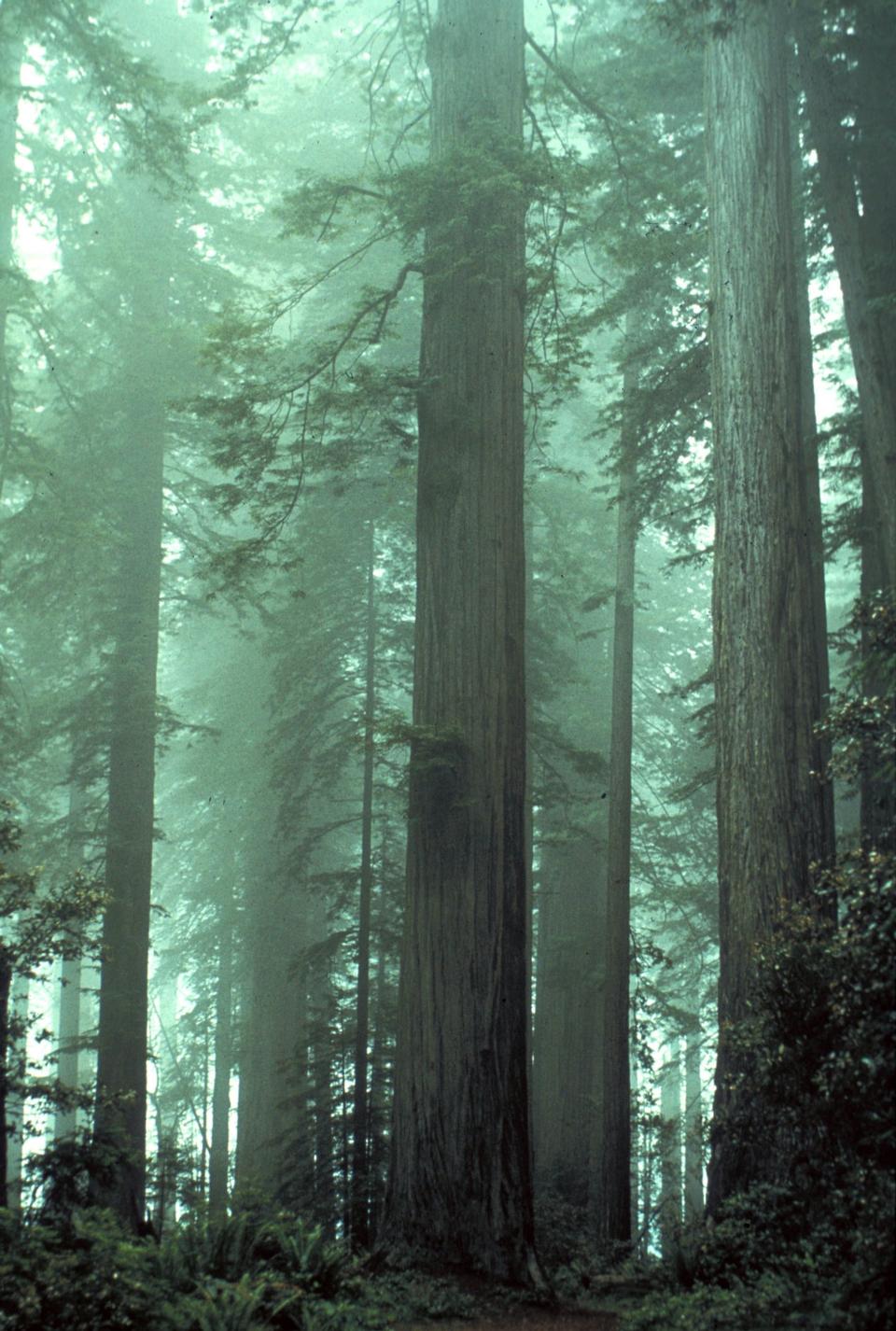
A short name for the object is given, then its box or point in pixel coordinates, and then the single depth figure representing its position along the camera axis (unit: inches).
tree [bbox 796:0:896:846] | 441.1
